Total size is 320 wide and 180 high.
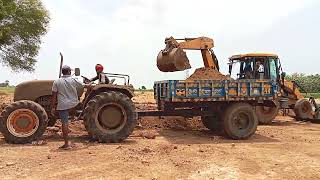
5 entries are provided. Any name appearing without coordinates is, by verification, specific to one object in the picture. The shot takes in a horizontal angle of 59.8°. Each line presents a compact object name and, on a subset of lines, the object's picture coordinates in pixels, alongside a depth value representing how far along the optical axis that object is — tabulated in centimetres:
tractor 651
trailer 750
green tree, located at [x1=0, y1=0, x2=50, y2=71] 1766
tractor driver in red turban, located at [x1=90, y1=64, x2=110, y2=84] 722
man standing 617
